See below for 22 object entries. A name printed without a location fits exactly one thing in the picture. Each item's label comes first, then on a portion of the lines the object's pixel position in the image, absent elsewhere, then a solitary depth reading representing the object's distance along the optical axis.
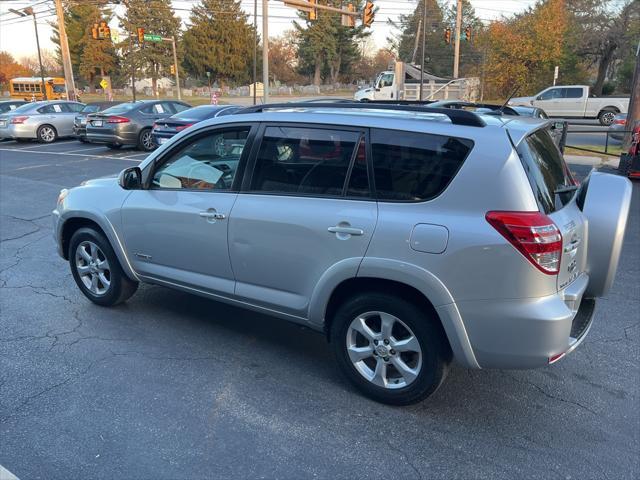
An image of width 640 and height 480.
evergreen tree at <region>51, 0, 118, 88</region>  71.12
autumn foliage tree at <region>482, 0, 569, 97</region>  36.25
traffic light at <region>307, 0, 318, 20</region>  22.35
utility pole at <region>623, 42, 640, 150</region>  14.59
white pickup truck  26.41
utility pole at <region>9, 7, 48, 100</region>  36.00
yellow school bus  49.22
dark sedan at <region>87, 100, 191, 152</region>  16.03
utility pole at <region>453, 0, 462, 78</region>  34.75
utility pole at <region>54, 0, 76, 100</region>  27.77
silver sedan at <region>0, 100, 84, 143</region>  18.89
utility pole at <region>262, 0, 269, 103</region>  24.21
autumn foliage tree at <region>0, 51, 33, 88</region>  86.19
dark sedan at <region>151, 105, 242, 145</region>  13.61
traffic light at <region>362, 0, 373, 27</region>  22.70
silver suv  2.76
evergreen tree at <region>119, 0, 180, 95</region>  67.12
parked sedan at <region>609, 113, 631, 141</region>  16.40
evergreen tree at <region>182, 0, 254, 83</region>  71.19
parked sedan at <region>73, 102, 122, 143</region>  18.19
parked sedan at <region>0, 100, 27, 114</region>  21.91
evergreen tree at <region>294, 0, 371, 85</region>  74.31
